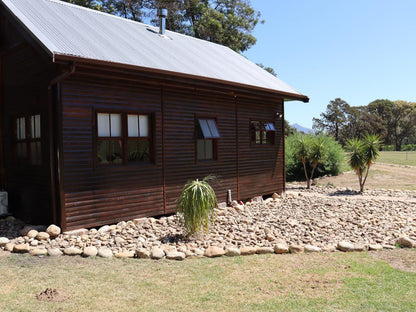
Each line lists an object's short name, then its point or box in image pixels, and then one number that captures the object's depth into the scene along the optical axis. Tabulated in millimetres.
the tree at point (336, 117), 56875
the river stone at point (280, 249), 6328
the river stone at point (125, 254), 6072
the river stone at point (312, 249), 6410
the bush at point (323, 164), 19609
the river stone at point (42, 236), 6701
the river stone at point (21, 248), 6242
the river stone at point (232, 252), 6223
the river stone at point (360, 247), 6520
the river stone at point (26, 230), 7030
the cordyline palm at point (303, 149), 15945
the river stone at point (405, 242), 6750
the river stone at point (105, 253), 6073
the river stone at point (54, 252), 6135
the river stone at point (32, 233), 6844
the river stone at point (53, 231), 6809
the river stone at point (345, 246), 6500
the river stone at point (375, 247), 6582
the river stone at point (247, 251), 6309
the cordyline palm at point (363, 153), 14042
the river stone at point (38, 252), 6117
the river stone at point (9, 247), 6394
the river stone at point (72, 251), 6160
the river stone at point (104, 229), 7338
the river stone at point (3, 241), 6602
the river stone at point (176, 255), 5988
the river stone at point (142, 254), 6043
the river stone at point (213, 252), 6160
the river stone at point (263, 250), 6371
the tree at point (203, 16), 23359
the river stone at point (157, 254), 6008
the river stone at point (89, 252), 6090
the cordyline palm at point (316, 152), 15703
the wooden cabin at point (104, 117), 7145
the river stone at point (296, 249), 6364
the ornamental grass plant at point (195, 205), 6766
